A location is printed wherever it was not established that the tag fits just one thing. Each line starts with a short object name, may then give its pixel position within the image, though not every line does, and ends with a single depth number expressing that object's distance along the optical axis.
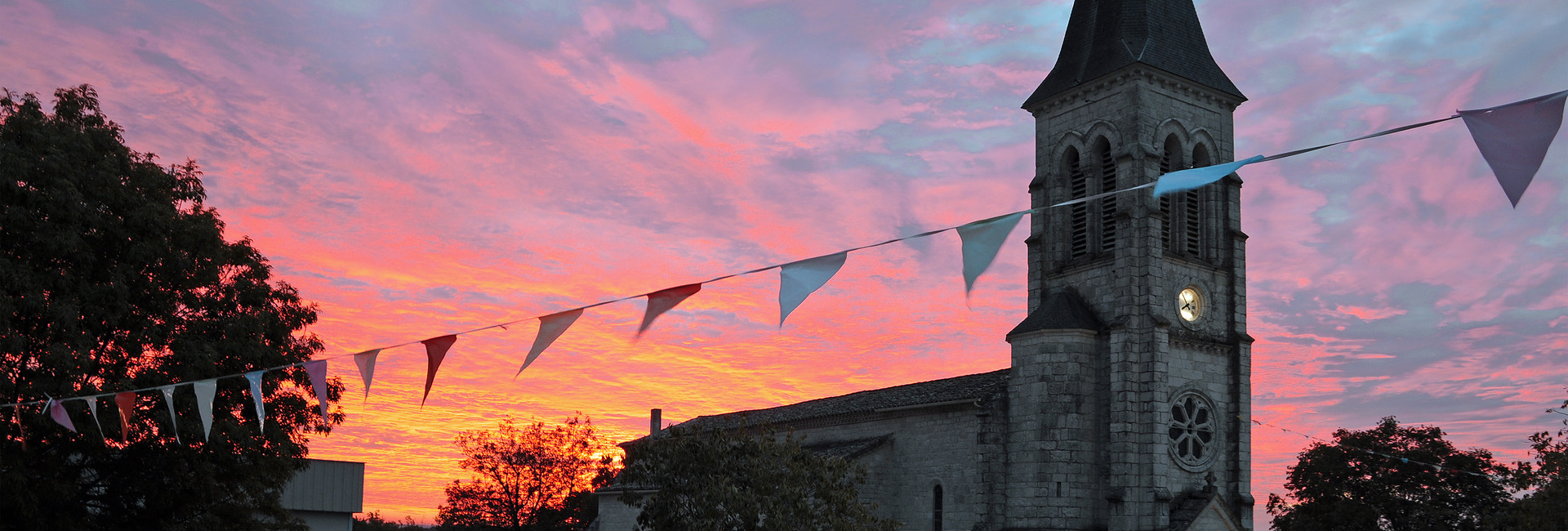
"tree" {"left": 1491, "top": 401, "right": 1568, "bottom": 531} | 30.53
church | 27.61
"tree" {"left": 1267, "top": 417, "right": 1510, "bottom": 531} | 44.22
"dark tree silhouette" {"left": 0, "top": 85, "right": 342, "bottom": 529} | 20.17
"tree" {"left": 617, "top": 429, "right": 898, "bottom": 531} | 20.27
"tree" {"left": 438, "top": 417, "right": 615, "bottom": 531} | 56.72
